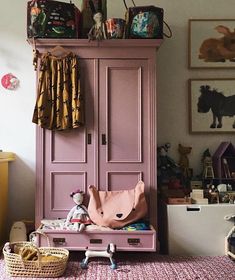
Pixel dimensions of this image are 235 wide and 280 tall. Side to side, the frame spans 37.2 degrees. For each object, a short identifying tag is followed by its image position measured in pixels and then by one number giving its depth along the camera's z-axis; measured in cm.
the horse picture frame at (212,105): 316
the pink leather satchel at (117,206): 253
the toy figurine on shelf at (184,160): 310
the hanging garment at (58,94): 266
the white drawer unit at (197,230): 264
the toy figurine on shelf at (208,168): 301
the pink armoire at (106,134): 273
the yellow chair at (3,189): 283
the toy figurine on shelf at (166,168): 302
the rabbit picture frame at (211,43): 317
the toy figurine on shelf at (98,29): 268
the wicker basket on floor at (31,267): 216
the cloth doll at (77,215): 254
